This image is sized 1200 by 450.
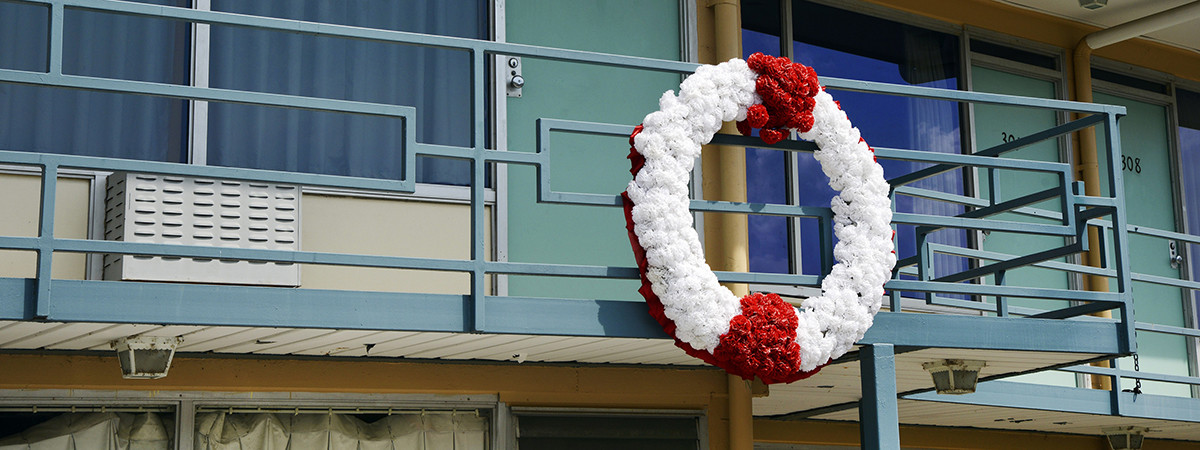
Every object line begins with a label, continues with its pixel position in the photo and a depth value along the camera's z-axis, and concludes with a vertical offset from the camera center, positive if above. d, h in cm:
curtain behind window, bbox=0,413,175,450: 624 -39
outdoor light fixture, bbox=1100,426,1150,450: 1013 -82
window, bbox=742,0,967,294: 888 +163
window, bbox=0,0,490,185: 654 +140
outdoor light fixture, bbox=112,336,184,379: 552 -2
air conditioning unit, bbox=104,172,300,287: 622 +61
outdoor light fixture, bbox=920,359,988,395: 665 -20
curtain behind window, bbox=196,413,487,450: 664 -44
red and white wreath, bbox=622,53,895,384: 549 +46
